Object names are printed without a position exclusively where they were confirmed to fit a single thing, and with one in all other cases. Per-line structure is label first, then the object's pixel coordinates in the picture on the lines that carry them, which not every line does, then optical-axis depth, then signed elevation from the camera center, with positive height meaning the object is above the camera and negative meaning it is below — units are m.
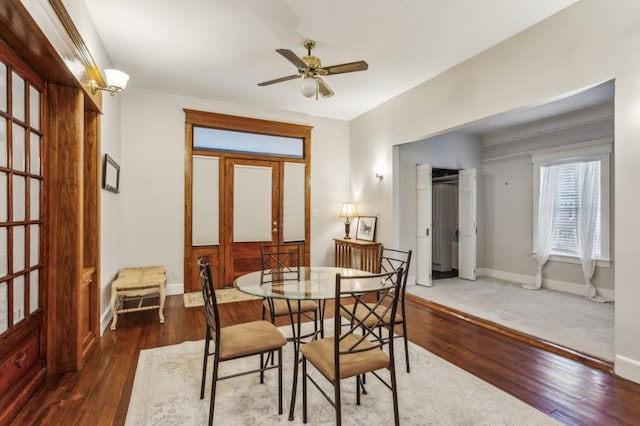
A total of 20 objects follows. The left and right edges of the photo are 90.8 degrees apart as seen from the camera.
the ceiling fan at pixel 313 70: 2.83 +1.31
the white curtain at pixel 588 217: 4.59 -0.07
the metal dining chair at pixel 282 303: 2.62 -0.80
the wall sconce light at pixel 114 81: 2.67 +1.12
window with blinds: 4.88 +0.02
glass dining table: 2.08 -0.56
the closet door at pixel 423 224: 5.11 -0.21
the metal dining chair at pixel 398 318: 2.46 -0.85
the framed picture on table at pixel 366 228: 5.30 -0.29
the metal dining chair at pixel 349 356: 1.66 -0.83
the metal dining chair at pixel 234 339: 1.87 -0.82
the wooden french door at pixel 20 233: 1.83 -0.14
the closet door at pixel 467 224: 5.64 -0.21
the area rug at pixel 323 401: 1.89 -1.24
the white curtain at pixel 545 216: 5.12 -0.06
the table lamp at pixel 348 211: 5.74 +0.01
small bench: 3.36 -0.82
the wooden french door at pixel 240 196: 4.84 +0.26
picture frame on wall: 3.28 +0.42
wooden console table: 5.00 -0.72
